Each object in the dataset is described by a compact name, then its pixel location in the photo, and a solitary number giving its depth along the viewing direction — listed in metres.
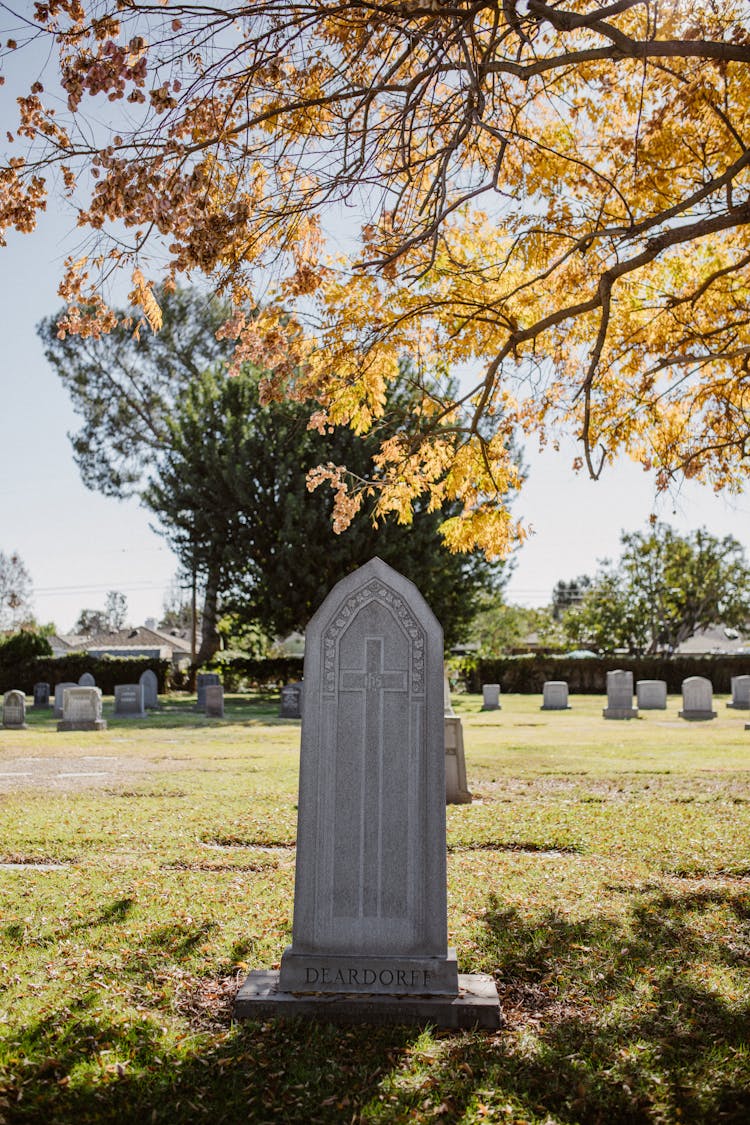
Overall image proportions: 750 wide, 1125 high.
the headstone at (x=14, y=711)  21.97
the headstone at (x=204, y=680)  30.99
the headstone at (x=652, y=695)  28.23
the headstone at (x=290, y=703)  24.97
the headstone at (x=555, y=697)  29.78
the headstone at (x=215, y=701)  24.61
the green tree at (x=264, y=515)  27.42
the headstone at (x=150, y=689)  28.75
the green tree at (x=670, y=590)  45.03
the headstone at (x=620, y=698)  24.53
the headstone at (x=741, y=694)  27.12
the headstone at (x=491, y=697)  31.31
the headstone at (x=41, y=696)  31.73
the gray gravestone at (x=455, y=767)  9.98
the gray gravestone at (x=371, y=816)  4.09
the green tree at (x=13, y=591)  67.38
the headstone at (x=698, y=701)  23.38
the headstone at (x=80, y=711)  20.75
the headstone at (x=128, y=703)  24.89
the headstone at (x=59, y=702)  26.01
